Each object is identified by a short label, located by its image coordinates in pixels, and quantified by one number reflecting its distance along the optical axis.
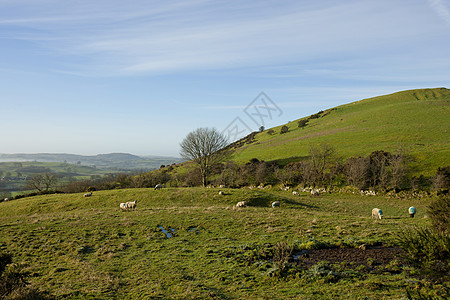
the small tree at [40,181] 68.34
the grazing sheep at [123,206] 29.48
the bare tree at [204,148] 50.91
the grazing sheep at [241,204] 30.98
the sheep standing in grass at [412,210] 26.06
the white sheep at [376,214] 25.02
